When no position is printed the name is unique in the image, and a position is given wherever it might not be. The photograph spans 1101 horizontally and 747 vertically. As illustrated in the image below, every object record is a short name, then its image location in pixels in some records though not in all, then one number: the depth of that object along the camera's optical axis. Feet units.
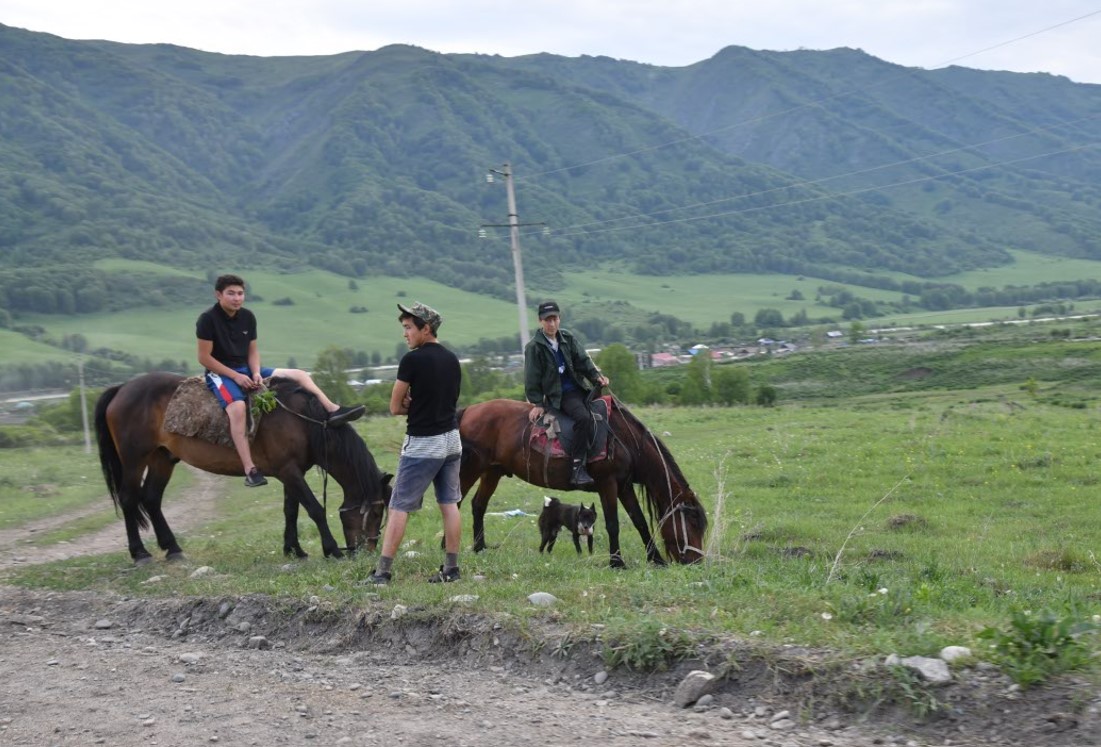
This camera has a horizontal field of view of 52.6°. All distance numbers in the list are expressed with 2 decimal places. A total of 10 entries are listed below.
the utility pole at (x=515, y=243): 123.24
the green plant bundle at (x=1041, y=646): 20.29
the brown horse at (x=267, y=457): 39.42
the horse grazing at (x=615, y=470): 38.99
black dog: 45.34
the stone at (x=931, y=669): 20.66
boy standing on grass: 31.81
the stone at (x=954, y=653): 21.13
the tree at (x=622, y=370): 197.77
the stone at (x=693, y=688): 22.25
